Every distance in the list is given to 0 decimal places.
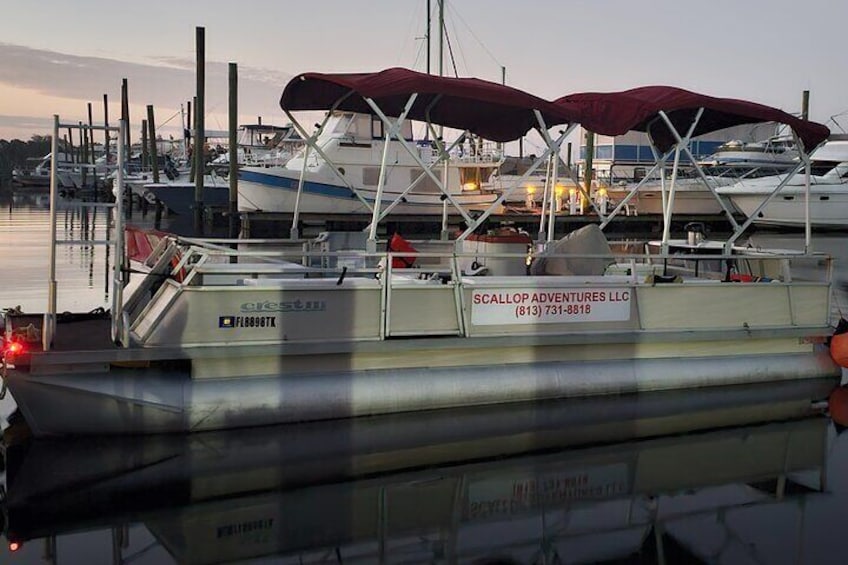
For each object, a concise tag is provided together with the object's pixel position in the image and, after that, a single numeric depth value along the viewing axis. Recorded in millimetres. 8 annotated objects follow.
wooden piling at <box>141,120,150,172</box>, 60019
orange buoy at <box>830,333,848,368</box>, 9680
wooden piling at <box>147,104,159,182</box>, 46500
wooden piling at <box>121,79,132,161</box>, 51969
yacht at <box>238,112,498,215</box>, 29172
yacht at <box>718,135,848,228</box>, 37656
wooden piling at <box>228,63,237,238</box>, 28828
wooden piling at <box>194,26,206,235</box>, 28495
